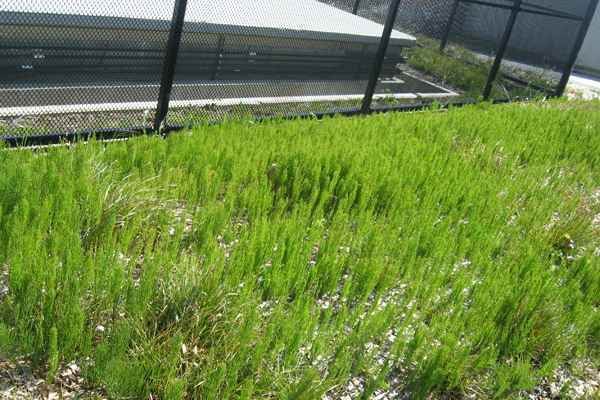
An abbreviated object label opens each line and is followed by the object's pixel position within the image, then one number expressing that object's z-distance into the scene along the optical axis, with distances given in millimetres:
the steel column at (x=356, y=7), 8803
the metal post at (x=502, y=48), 8463
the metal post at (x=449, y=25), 10536
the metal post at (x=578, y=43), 10456
